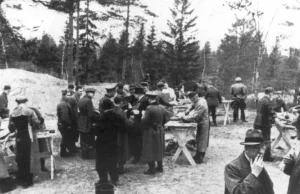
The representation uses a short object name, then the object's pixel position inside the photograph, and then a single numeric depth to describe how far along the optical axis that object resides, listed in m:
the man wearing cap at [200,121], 8.07
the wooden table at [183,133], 7.89
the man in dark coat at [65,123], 8.59
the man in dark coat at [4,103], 10.29
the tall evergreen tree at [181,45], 32.41
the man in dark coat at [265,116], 8.23
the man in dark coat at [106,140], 6.43
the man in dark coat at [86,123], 8.49
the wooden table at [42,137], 7.16
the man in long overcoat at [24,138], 6.60
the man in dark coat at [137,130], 8.24
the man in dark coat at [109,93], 7.38
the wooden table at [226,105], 13.61
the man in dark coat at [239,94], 14.19
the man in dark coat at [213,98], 13.27
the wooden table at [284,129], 8.64
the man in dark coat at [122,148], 7.24
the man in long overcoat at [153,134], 7.24
